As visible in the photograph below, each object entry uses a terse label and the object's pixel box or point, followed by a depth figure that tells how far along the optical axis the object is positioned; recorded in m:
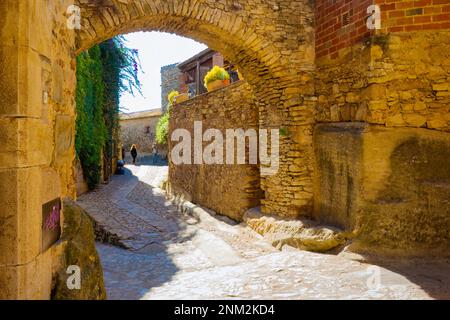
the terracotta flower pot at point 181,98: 11.83
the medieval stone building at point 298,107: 1.74
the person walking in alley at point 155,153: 22.38
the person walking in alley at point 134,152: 22.78
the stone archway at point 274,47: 5.11
